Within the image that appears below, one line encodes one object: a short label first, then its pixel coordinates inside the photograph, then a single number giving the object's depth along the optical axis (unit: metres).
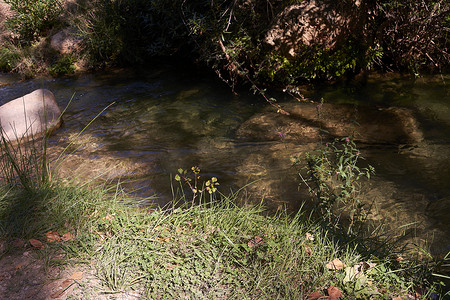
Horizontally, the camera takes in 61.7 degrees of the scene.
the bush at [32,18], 10.85
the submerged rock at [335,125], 5.87
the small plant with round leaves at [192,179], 4.66
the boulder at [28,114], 6.24
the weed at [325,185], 3.11
